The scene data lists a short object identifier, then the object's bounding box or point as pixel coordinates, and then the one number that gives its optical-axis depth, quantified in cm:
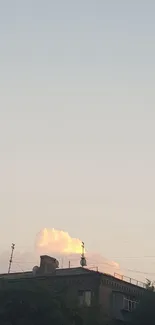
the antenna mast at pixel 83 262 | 6519
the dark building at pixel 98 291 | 5294
